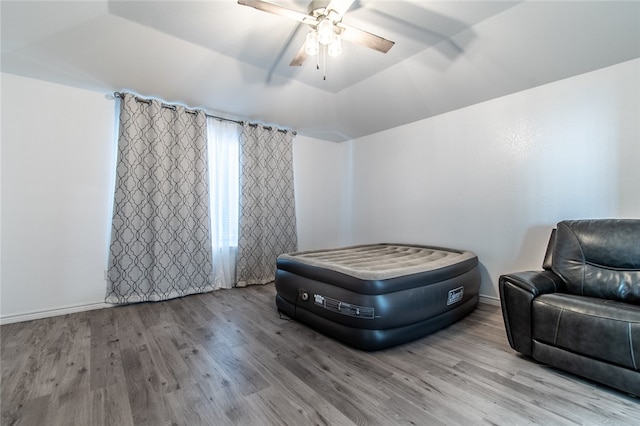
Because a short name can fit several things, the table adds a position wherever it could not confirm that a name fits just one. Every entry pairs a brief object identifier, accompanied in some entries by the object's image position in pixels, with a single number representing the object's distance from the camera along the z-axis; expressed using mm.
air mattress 1982
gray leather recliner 1503
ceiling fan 1726
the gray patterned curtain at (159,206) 2965
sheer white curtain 3750
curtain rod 3011
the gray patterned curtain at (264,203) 3914
